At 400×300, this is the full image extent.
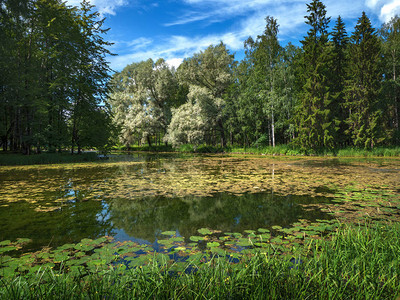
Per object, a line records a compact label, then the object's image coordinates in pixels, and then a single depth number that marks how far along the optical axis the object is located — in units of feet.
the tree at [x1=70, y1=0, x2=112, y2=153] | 75.41
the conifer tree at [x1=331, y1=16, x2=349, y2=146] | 96.12
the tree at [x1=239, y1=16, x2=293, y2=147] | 99.76
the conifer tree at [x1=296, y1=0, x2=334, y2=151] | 86.79
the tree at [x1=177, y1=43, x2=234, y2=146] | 115.85
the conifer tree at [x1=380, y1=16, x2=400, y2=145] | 95.02
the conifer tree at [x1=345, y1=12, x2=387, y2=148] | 82.02
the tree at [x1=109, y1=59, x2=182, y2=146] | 127.24
